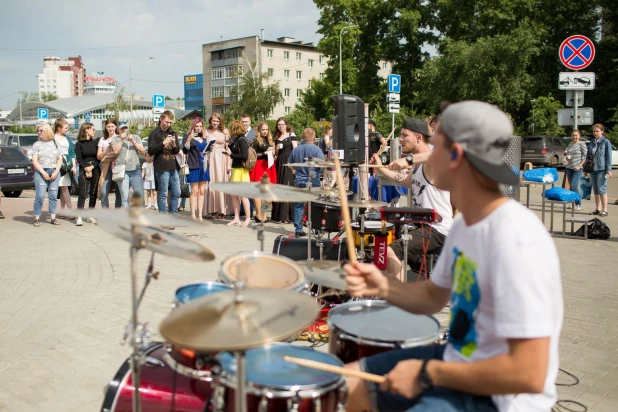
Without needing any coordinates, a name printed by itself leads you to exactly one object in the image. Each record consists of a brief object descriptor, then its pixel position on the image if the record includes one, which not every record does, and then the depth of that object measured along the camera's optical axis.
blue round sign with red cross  10.26
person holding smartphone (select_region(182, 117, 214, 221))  11.70
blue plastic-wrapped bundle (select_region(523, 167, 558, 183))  10.68
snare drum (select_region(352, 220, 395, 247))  6.34
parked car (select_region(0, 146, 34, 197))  16.92
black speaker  8.55
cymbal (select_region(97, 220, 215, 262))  2.63
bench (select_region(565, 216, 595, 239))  10.19
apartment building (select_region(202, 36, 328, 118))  90.81
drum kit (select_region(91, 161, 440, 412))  2.15
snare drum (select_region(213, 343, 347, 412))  2.33
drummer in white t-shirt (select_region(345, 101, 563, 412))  1.96
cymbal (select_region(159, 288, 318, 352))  2.03
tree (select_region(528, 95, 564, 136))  33.77
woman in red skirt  11.72
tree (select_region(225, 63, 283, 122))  58.47
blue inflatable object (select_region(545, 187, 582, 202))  10.41
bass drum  2.71
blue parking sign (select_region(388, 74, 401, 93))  16.06
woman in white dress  11.28
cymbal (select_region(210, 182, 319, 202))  3.67
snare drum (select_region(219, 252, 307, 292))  3.08
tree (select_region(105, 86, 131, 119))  57.96
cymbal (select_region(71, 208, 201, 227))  2.59
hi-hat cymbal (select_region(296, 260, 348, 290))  2.80
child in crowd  13.82
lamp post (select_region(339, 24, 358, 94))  46.53
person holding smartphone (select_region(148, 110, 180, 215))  10.73
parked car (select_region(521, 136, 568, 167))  28.50
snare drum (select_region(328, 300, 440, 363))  2.80
